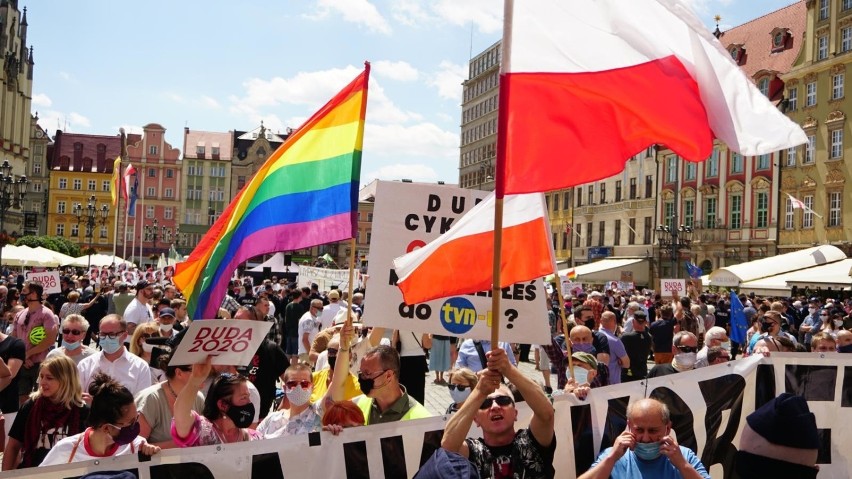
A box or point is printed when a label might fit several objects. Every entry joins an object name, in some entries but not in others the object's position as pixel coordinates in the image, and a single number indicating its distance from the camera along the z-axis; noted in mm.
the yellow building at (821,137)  43500
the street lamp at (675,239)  48034
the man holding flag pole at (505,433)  4055
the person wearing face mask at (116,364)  6738
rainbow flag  6422
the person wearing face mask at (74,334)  7367
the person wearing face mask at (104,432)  4355
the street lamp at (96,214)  95375
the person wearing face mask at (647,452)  4117
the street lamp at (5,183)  30172
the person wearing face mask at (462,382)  5914
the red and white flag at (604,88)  4664
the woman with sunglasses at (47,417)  5297
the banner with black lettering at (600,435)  4422
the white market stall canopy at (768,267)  29047
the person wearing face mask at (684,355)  8047
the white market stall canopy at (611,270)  48875
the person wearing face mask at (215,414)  4785
